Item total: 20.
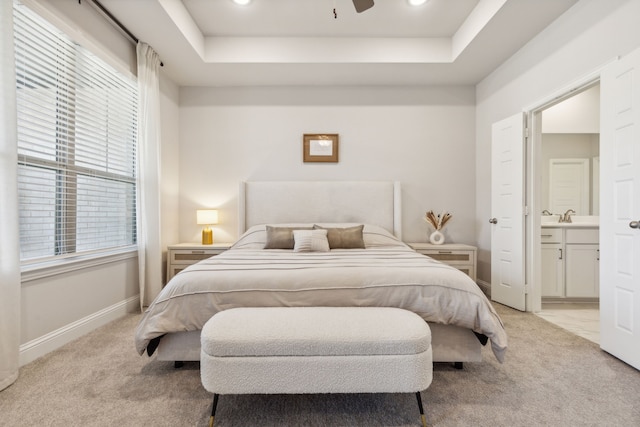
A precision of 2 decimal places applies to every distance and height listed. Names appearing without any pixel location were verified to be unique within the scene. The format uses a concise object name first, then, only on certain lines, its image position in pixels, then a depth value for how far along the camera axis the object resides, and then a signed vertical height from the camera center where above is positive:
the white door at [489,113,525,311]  3.29 +0.00
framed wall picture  4.21 +0.84
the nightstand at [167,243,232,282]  3.71 -0.50
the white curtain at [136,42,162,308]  3.29 +0.32
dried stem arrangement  4.04 -0.09
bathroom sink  3.94 -0.08
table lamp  3.94 -0.11
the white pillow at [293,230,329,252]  3.05 -0.28
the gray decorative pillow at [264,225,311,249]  3.27 -0.28
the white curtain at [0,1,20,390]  1.83 -0.03
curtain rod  2.69 +1.70
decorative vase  4.01 -0.32
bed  1.85 -0.49
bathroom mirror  4.02 +0.72
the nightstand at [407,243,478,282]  3.75 -0.50
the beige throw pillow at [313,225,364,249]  3.28 -0.27
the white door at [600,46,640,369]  2.07 +0.02
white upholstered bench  1.45 -0.67
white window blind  2.19 +0.54
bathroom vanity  3.46 -0.52
